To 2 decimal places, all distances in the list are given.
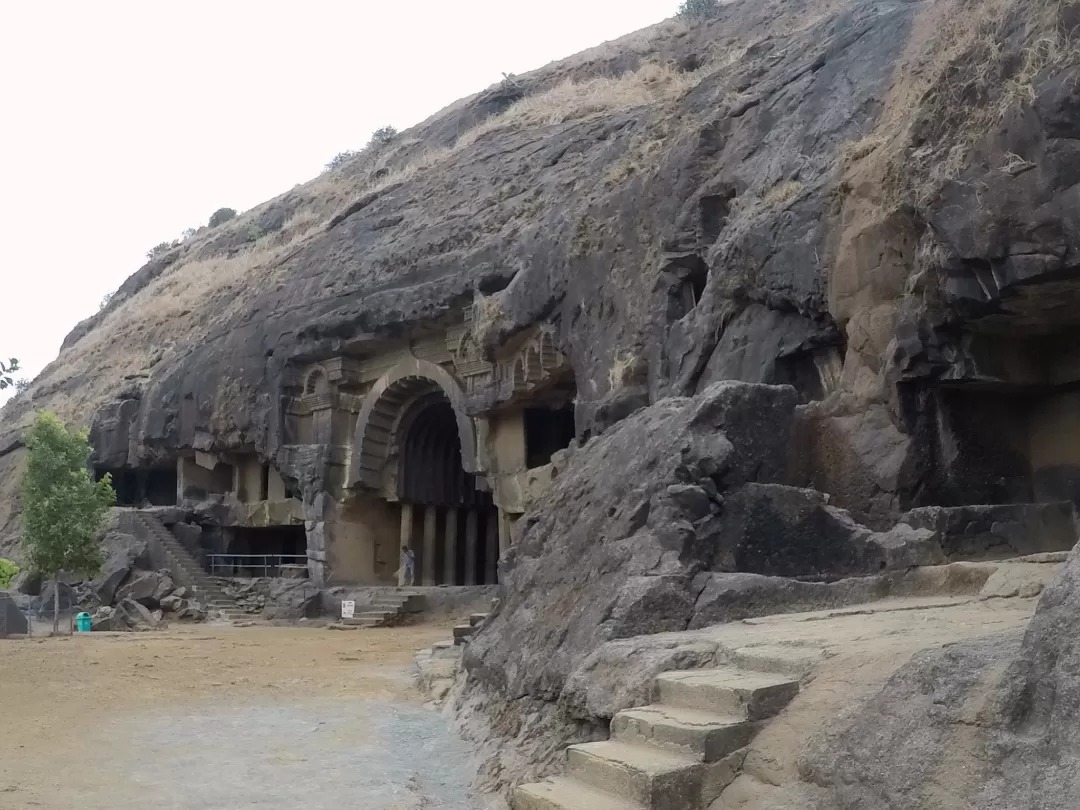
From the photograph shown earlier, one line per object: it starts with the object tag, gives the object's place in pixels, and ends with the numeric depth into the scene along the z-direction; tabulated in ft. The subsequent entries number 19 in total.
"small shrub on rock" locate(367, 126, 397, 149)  160.17
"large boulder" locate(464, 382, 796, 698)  20.72
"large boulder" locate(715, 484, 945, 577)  22.25
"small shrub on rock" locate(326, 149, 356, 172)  179.38
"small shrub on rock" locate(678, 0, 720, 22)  114.93
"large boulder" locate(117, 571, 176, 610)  77.41
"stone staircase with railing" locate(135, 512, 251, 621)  80.84
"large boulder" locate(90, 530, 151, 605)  79.20
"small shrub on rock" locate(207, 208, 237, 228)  191.44
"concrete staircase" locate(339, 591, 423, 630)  67.92
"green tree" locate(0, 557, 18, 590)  87.92
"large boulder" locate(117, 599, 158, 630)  69.41
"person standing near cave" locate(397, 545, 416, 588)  78.38
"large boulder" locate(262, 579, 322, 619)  75.41
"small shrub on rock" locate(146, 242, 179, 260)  185.26
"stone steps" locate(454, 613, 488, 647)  40.24
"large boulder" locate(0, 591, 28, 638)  62.64
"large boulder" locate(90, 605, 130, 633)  68.66
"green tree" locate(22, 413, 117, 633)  68.80
